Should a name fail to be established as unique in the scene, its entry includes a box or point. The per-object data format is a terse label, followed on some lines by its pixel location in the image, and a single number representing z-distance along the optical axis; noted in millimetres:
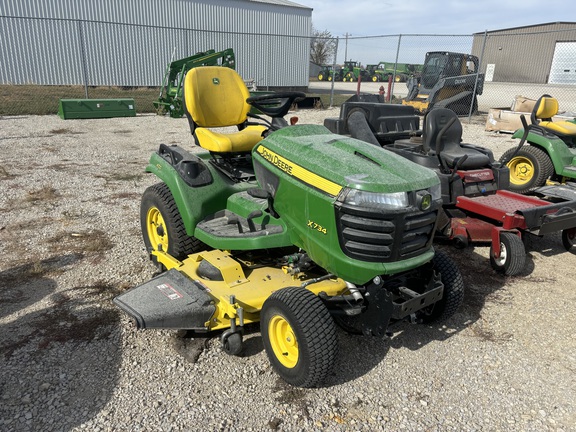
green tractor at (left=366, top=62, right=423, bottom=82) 35066
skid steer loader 13453
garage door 29938
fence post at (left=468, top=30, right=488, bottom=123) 12598
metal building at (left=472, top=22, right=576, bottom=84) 30266
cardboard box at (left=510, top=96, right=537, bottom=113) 10885
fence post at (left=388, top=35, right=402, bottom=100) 14555
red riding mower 4086
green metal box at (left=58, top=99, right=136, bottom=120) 11281
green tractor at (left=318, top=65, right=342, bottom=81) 35406
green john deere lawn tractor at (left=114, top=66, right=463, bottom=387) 2391
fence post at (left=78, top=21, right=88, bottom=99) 12470
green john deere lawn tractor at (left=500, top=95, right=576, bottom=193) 6059
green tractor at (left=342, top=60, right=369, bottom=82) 35722
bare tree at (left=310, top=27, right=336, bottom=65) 41006
